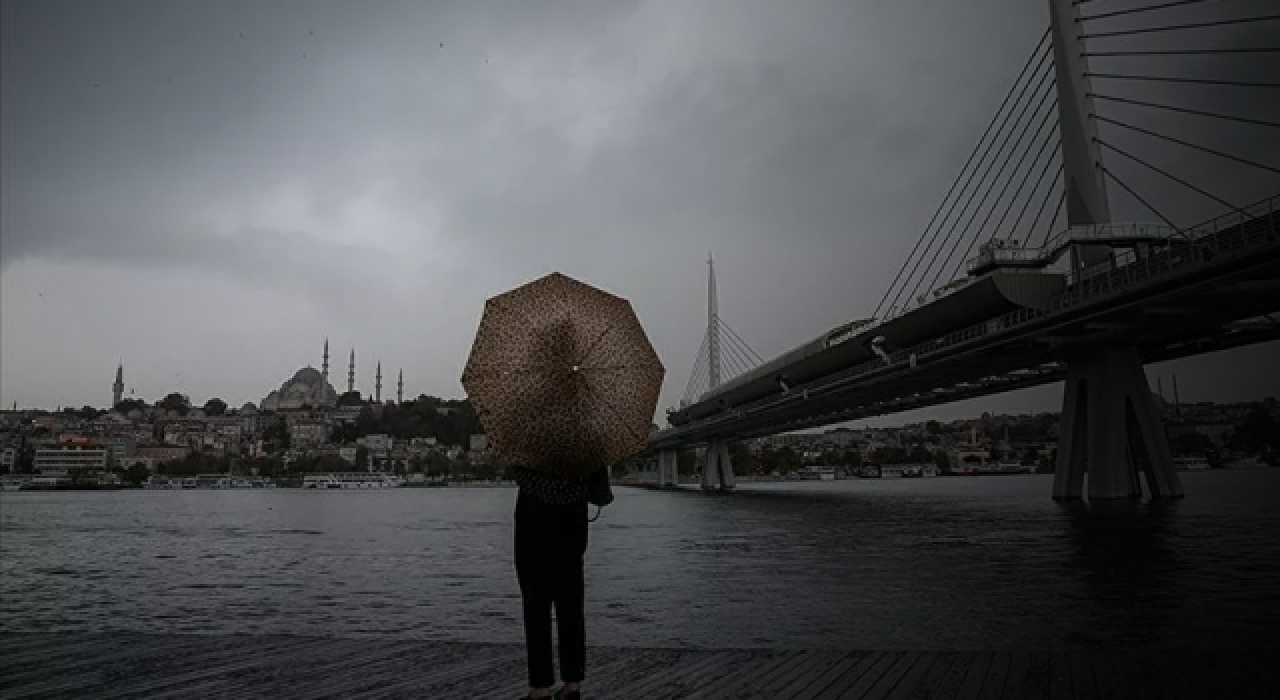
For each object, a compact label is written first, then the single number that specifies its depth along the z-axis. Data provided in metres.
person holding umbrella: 5.14
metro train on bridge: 42.97
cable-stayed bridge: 33.34
